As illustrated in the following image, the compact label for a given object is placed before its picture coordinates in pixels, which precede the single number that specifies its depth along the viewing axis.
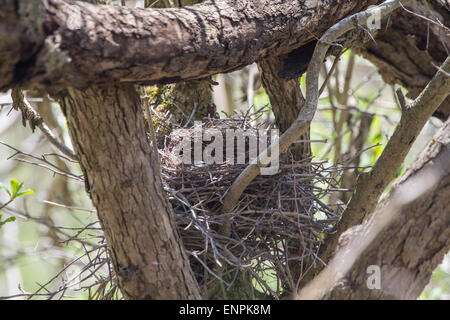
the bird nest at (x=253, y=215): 4.54
